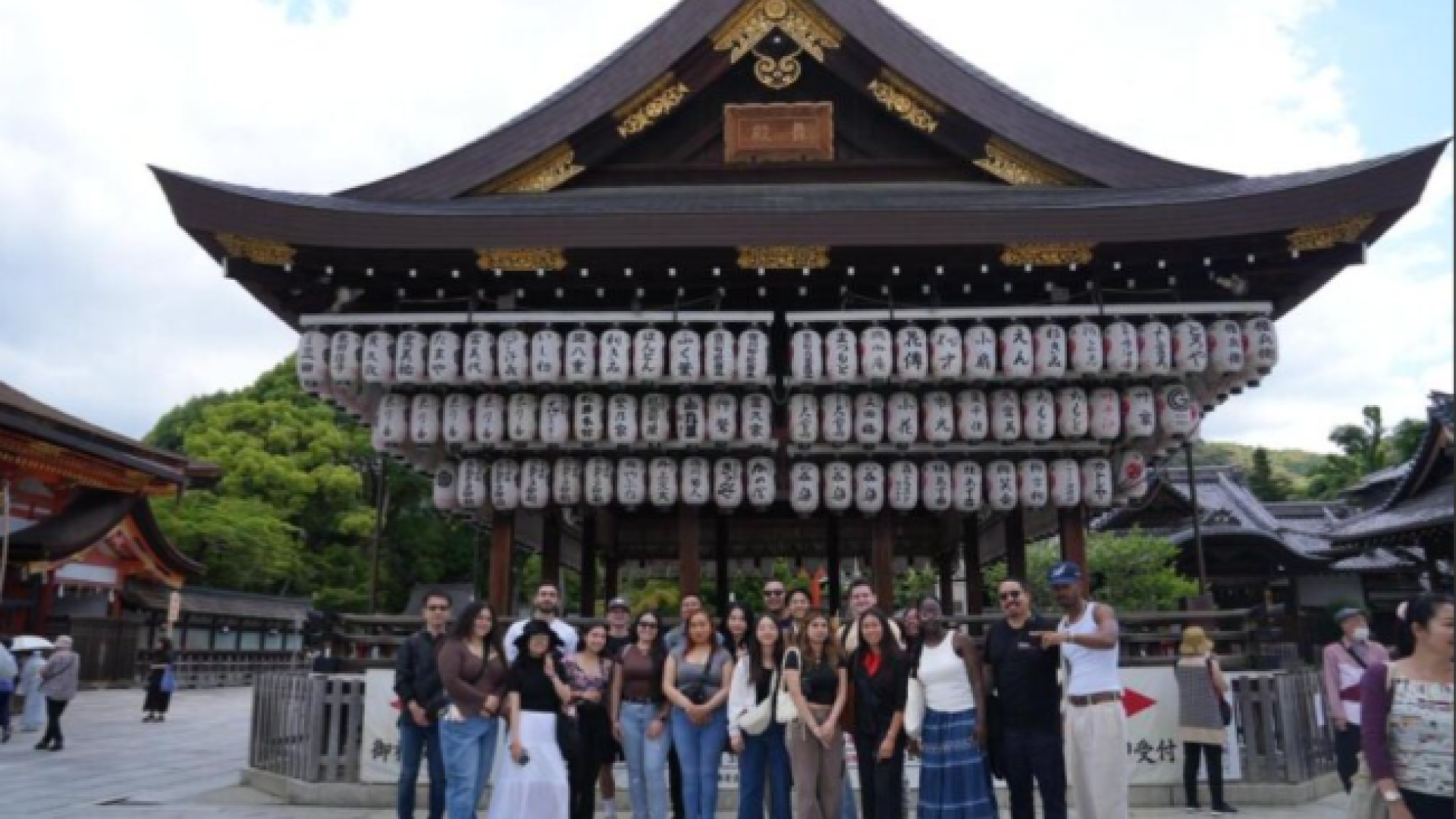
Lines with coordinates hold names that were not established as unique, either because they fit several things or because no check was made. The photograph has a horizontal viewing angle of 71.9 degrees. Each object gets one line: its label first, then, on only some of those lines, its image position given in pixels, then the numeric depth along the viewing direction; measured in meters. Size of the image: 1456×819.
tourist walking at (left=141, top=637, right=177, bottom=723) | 20.28
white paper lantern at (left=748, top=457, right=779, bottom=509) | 11.85
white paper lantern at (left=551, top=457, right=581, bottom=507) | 11.80
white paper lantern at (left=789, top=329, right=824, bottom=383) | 11.38
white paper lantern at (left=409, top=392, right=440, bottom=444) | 11.70
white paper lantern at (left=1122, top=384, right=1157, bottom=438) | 11.50
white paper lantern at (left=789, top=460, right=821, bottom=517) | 11.84
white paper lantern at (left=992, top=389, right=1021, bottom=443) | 11.46
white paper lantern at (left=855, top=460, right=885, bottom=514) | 11.78
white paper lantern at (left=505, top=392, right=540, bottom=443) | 11.55
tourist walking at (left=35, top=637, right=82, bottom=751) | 15.09
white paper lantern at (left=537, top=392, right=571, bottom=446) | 11.55
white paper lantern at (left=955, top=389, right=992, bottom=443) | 11.45
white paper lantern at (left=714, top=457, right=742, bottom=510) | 11.84
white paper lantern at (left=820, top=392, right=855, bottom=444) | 11.55
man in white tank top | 6.93
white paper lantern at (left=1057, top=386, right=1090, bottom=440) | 11.43
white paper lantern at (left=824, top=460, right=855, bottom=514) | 11.81
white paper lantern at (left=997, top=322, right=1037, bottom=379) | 11.26
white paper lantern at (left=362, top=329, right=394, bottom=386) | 11.50
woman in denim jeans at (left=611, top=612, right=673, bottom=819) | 7.87
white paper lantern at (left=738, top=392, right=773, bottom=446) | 11.60
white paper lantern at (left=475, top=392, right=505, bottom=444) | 11.59
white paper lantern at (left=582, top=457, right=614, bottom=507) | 11.77
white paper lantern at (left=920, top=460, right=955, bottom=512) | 11.84
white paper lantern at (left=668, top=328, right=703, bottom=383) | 11.32
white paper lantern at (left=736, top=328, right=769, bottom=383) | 11.38
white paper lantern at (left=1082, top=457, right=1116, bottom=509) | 11.82
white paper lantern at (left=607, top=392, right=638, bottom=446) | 11.45
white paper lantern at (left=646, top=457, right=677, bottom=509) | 11.74
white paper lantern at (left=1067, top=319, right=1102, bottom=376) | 11.23
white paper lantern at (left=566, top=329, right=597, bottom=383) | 11.33
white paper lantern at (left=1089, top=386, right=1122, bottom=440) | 11.46
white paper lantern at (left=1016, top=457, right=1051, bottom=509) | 11.72
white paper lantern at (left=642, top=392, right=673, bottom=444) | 11.50
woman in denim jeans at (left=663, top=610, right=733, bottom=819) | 7.67
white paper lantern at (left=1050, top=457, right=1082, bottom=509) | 11.76
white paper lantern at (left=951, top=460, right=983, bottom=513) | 11.80
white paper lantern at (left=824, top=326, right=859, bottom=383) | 11.34
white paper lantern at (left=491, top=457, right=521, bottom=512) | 11.83
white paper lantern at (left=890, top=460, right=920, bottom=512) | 11.75
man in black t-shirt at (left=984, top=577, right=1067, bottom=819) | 6.99
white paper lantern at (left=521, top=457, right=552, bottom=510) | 11.77
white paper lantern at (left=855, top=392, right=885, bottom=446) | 11.54
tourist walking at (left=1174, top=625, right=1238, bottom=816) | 9.42
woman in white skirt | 7.21
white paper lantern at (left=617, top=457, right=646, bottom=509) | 11.74
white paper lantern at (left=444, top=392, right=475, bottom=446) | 11.60
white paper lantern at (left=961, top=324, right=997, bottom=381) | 11.27
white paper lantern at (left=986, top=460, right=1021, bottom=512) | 11.74
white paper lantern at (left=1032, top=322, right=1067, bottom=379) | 11.25
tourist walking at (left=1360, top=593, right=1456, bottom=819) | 4.59
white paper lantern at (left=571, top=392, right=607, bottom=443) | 11.54
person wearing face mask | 8.25
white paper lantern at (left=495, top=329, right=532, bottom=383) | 11.38
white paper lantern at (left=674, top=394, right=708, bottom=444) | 11.56
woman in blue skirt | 7.14
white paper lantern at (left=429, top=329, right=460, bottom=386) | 11.41
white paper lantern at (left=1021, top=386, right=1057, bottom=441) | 11.43
